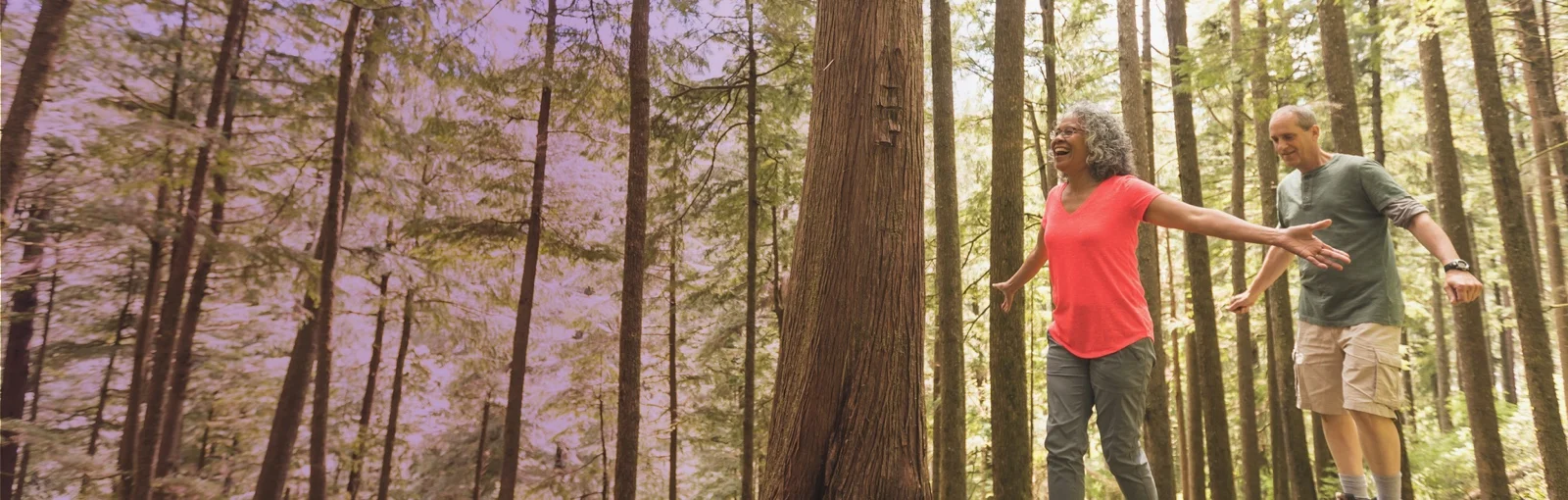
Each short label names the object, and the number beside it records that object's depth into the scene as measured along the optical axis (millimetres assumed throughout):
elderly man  2430
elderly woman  2100
